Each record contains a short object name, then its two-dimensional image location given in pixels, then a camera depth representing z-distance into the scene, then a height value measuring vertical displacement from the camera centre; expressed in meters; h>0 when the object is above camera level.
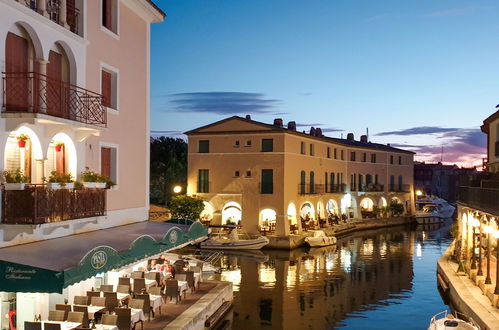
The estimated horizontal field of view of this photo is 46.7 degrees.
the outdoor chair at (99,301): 17.18 -3.80
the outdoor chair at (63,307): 16.09 -3.74
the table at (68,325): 14.85 -3.96
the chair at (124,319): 16.05 -4.05
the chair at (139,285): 20.39 -3.94
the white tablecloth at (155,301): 18.58 -4.13
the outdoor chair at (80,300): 17.44 -3.83
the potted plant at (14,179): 14.43 -0.16
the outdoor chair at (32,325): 14.26 -3.76
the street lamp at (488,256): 24.09 -3.49
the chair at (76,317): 15.46 -3.85
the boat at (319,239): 49.75 -5.69
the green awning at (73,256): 12.98 -2.19
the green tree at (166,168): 79.69 +0.75
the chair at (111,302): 17.11 -3.82
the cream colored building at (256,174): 51.12 -0.02
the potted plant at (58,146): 18.22 +0.85
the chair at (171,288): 20.57 -4.11
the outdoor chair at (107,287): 19.08 -3.77
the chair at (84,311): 15.48 -3.79
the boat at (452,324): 18.27 -4.85
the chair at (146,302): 17.88 -3.99
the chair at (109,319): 15.84 -4.00
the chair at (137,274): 22.58 -3.96
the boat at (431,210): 76.88 -5.25
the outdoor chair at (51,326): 14.20 -3.76
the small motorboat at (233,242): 45.81 -5.50
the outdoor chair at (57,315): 15.47 -3.81
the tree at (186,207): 49.31 -2.86
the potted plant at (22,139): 15.93 +0.93
